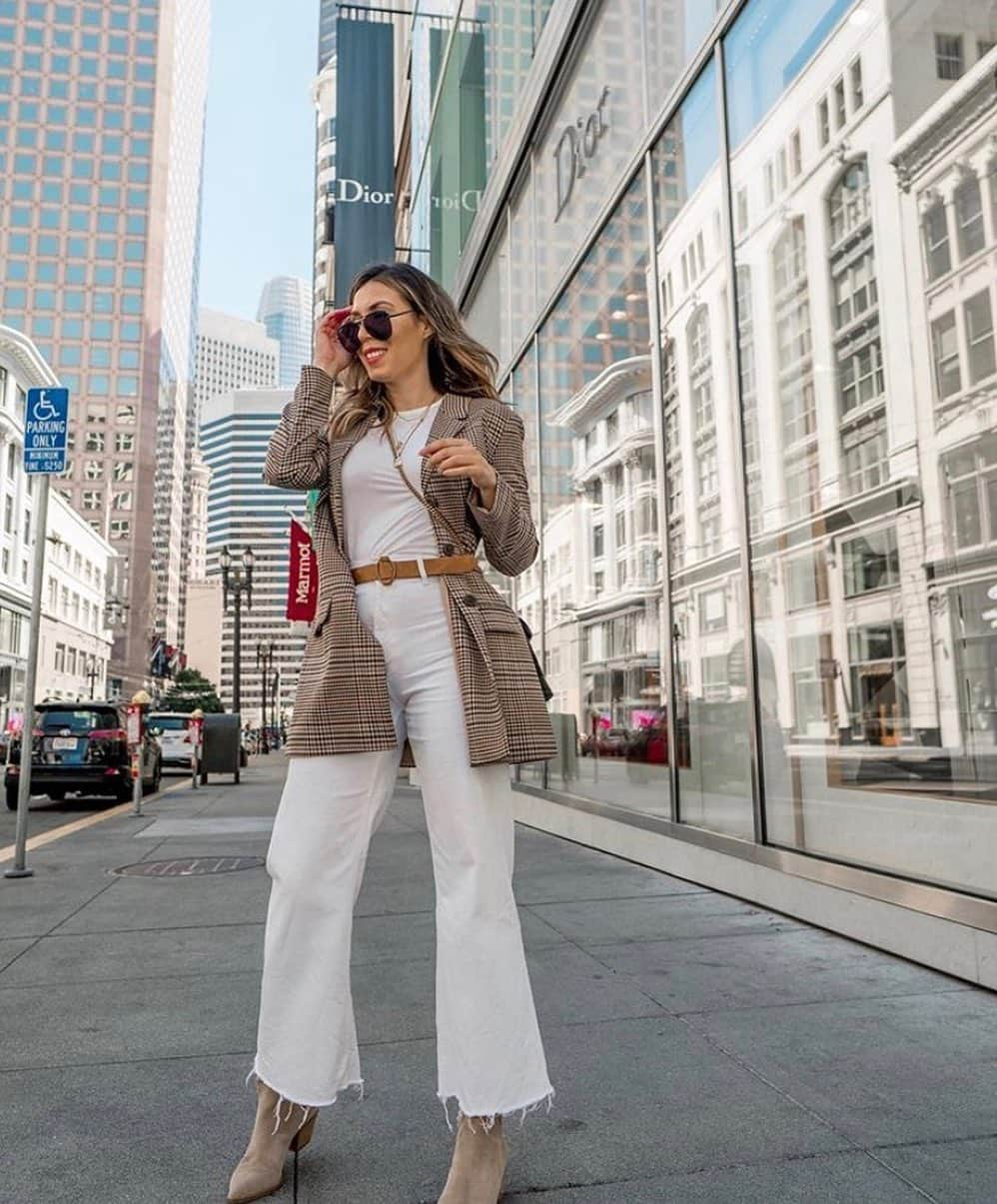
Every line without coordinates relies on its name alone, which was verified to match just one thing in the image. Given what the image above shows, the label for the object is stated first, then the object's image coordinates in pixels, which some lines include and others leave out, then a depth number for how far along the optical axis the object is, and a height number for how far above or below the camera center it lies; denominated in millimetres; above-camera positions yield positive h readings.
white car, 26125 -64
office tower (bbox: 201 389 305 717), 150500 +34567
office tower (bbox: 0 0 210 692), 106375 +57883
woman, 1929 -9
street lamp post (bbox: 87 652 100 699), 80481 +5555
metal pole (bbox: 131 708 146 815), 11893 -689
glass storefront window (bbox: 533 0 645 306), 8000 +5544
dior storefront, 4438 +1505
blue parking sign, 6996 +2238
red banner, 17938 +2963
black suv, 14219 -241
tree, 101750 +4456
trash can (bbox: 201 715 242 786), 20516 -243
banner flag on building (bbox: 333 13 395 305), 22734 +14094
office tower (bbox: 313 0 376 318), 57094 +39196
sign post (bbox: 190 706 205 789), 19125 -93
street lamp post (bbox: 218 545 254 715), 28484 +4929
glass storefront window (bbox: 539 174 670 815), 7484 +1770
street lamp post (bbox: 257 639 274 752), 64400 +5786
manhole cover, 6755 -970
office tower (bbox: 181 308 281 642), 157625 +38287
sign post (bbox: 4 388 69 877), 6816 +2064
